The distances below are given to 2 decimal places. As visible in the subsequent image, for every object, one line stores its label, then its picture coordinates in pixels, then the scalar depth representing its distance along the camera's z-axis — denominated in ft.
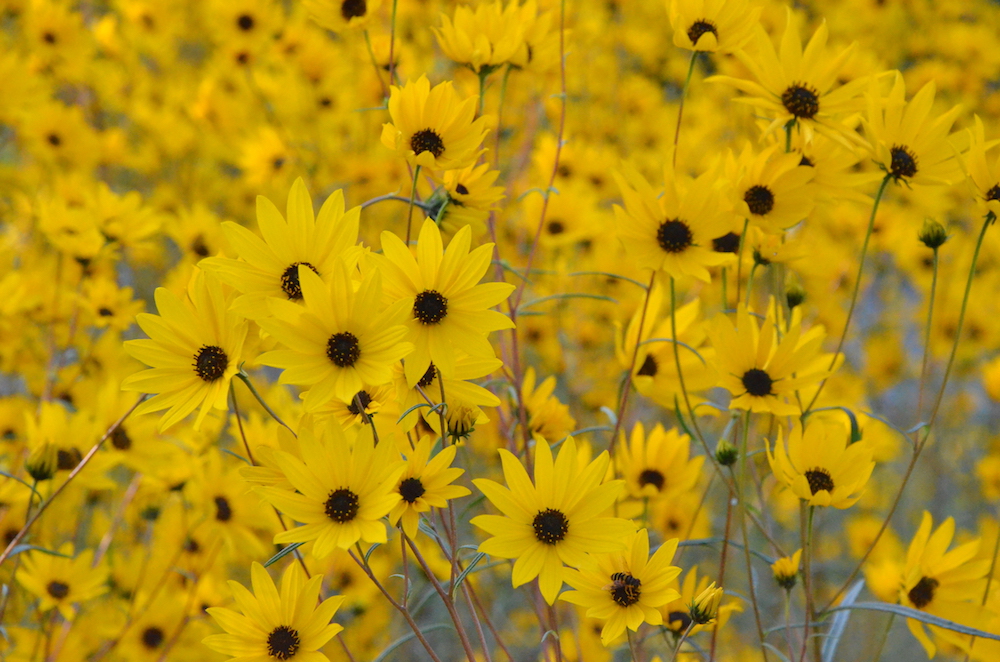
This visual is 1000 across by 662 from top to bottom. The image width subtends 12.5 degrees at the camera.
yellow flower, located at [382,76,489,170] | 6.01
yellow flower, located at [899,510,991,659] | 6.17
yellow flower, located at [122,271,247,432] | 5.78
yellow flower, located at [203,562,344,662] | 5.80
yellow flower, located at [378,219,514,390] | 5.77
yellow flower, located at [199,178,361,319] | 5.78
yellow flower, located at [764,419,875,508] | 5.94
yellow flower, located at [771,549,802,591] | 6.07
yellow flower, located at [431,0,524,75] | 6.33
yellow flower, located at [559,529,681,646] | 5.80
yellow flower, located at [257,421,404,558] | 5.70
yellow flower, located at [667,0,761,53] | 6.15
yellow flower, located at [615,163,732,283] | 6.03
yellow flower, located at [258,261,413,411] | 5.68
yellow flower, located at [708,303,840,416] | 6.04
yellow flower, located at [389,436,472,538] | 5.79
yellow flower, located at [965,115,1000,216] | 6.00
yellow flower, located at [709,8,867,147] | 6.11
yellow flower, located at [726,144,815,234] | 6.04
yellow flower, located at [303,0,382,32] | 6.45
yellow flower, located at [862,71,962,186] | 6.10
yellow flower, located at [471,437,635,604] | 5.76
